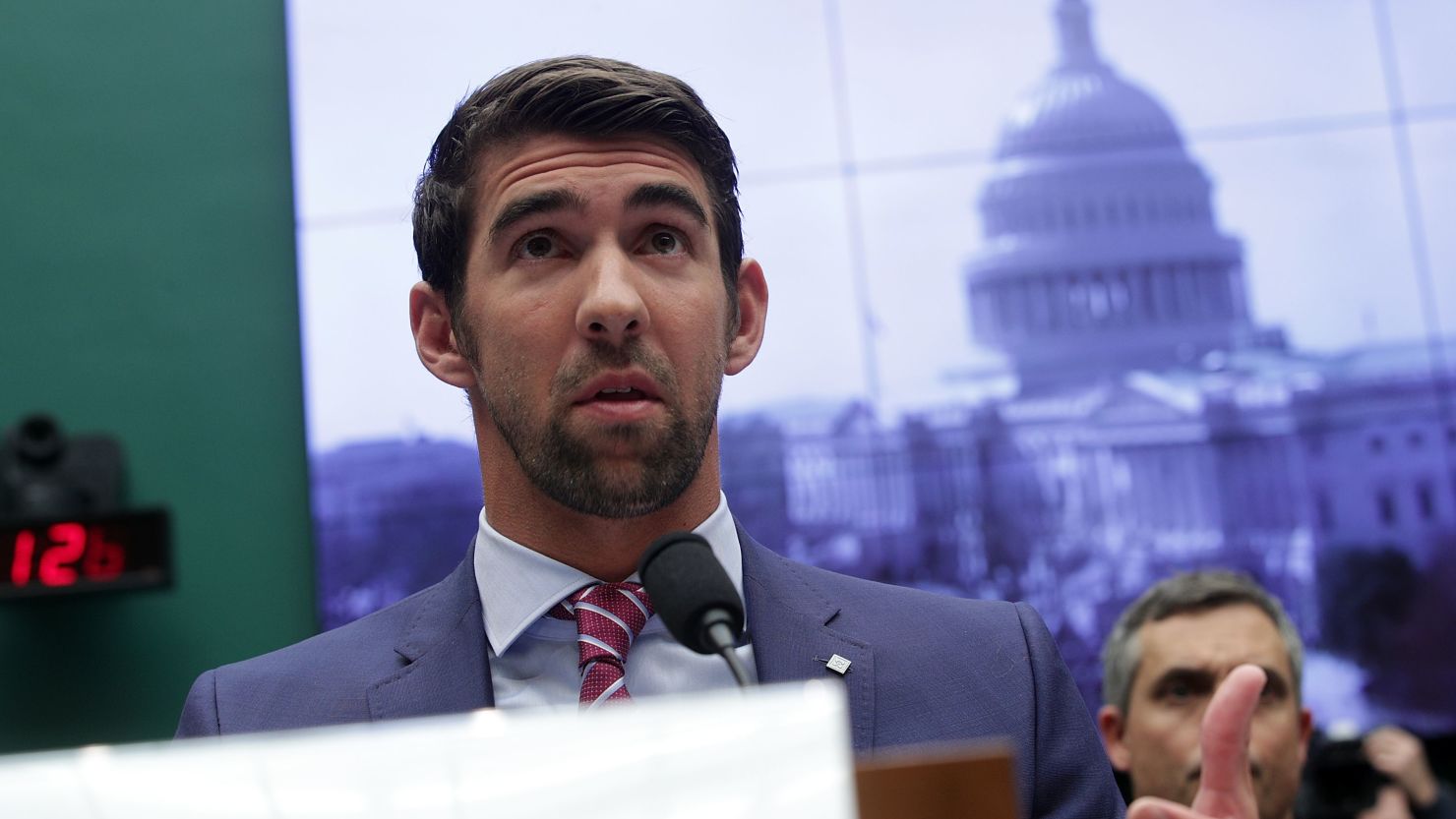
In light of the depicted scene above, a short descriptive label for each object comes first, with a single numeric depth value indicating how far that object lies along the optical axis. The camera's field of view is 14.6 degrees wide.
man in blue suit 2.81
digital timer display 3.47
